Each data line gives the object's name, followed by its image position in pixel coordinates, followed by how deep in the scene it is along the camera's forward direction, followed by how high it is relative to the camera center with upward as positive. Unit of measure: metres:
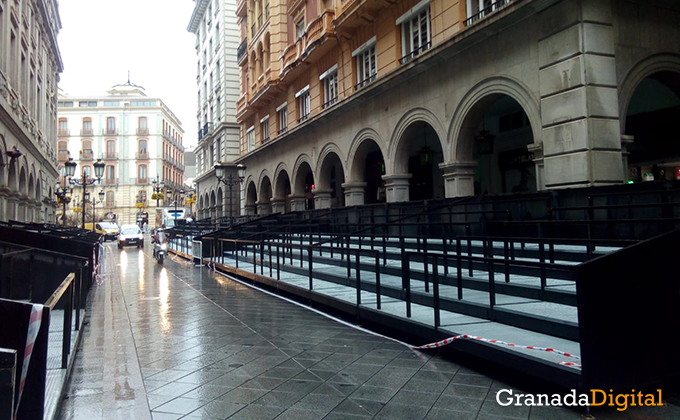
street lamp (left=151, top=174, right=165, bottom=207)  56.06 +5.24
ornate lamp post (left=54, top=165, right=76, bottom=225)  26.73 +4.06
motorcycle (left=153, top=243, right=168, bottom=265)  20.67 -0.51
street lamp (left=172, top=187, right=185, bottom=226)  97.24 +9.37
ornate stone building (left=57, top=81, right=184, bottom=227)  84.94 +17.15
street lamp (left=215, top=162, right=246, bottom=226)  30.39 +4.27
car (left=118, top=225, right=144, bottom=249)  35.97 +0.29
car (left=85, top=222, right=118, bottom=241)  49.53 +1.23
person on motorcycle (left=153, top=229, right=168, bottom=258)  21.09 -0.03
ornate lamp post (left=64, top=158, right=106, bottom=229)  26.64 +4.19
